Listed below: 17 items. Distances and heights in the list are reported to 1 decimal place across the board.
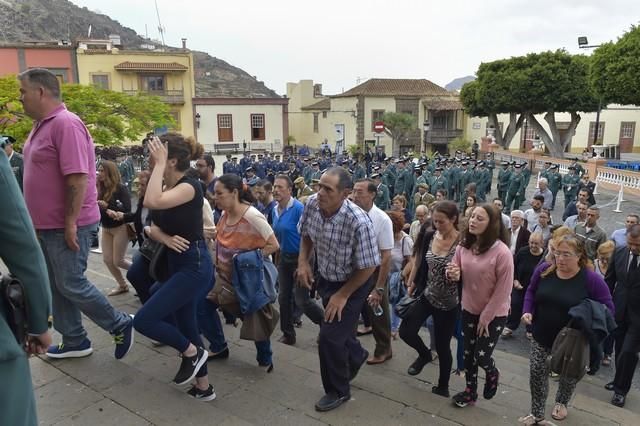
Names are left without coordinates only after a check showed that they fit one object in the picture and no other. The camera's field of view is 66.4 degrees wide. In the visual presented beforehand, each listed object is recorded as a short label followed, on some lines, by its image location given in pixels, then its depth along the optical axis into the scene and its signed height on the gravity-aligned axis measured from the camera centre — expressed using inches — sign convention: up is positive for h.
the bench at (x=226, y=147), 1626.5 -67.8
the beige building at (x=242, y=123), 1626.5 +12.0
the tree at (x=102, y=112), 611.2 +23.2
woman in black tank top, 117.5 -31.7
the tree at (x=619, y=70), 708.0 +82.6
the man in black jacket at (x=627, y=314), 161.9 -63.5
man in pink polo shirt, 121.0 -14.7
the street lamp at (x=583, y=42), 891.4 +150.1
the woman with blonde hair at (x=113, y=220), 201.2 -38.0
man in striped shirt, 121.9 -34.7
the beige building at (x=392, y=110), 1657.2 +47.9
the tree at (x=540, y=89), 1101.7 +84.5
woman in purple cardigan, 129.3 -47.1
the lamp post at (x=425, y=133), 1612.7 -23.5
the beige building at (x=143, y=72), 1491.1 +169.7
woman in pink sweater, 128.7 -42.2
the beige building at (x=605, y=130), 1552.7 -13.8
